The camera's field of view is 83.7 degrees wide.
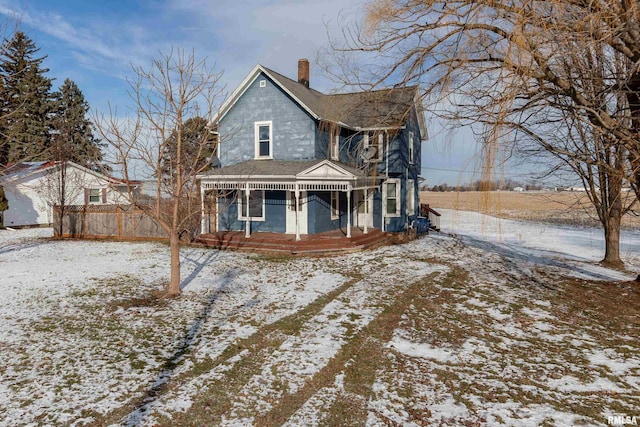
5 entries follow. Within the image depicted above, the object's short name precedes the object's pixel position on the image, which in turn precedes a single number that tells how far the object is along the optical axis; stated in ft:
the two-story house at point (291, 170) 48.14
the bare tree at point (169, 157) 25.11
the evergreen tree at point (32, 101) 98.43
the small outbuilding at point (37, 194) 70.79
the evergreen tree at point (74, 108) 129.90
